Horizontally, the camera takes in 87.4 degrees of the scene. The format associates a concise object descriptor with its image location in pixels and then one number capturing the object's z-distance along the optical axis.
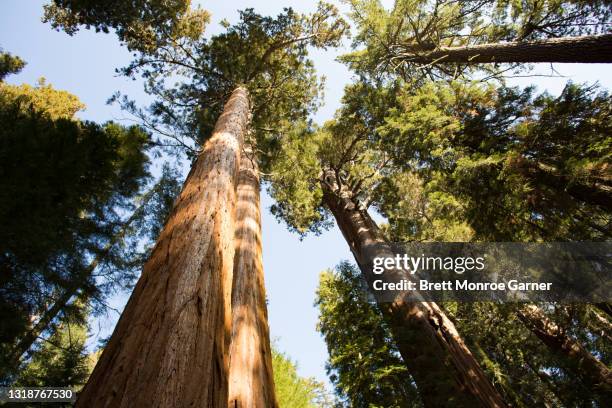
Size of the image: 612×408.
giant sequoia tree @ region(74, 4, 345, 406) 1.30
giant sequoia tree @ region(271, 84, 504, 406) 5.27
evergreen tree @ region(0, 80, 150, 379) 5.18
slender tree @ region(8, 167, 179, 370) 6.58
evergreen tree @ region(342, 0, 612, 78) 6.28
